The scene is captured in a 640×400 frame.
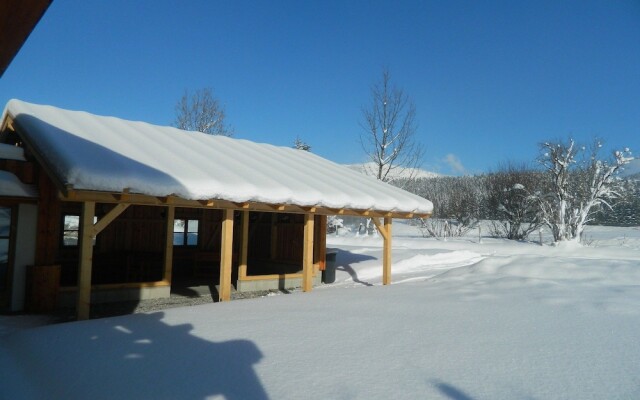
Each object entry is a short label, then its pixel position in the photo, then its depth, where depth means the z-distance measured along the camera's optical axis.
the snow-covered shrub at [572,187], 26.23
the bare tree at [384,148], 28.27
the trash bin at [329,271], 13.76
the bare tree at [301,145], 41.45
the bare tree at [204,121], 33.50
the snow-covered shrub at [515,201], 31.17
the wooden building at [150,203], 7.33
